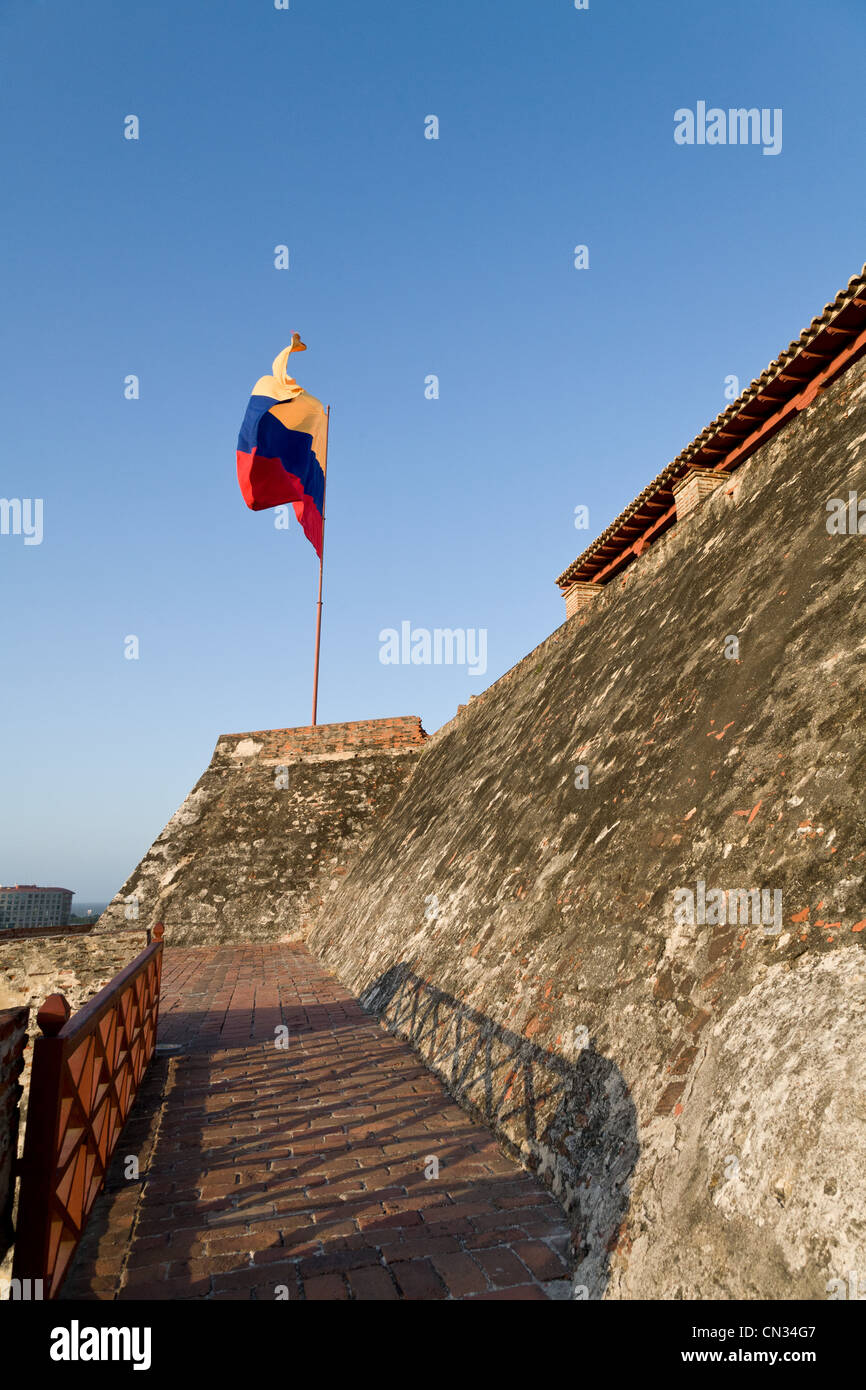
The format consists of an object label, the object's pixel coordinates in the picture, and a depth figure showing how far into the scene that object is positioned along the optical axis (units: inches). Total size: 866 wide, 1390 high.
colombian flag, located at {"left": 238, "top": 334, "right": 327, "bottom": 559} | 717.2
